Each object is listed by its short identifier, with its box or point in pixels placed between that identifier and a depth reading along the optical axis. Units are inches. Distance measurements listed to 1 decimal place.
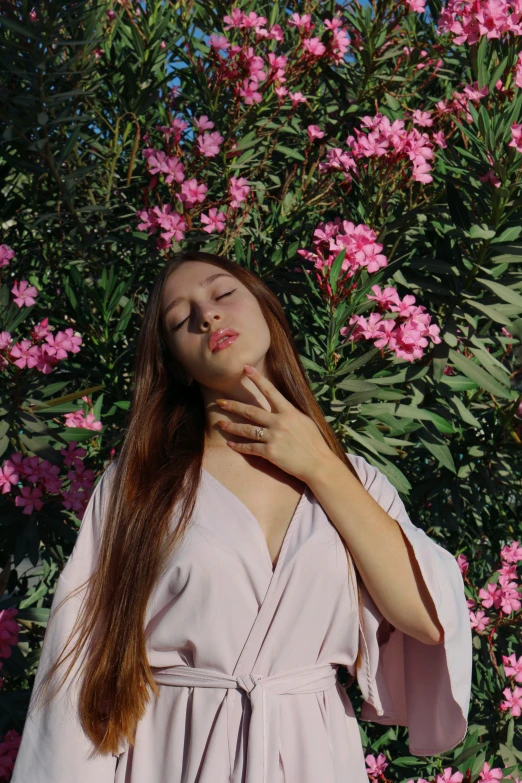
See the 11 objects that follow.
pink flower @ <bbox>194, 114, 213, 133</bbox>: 83.3
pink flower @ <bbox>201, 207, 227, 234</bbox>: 80.2
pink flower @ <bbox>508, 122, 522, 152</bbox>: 67.9
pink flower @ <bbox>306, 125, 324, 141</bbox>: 90.5
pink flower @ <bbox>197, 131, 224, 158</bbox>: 82.4
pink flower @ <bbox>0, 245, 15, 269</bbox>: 74.0
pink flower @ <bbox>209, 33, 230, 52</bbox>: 84.7
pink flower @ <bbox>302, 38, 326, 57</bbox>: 89.0
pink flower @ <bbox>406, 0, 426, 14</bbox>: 86.6
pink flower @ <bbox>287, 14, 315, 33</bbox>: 89.5
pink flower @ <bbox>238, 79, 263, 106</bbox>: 85.0
